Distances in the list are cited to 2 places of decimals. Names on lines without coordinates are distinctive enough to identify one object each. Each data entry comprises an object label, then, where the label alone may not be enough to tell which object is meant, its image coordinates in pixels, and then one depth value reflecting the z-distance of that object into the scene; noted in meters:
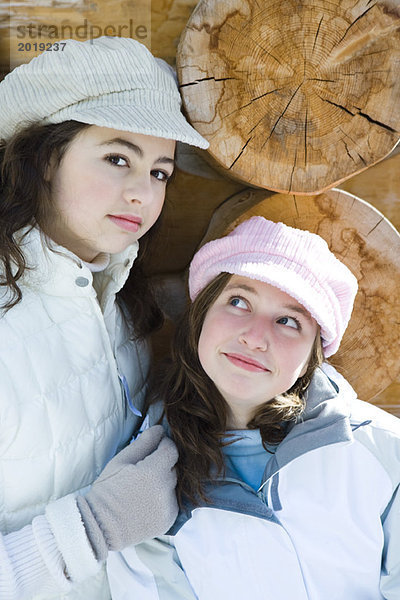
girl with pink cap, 1.68
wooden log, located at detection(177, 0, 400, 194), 1.79
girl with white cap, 1.57
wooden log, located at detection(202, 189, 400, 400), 2.07
